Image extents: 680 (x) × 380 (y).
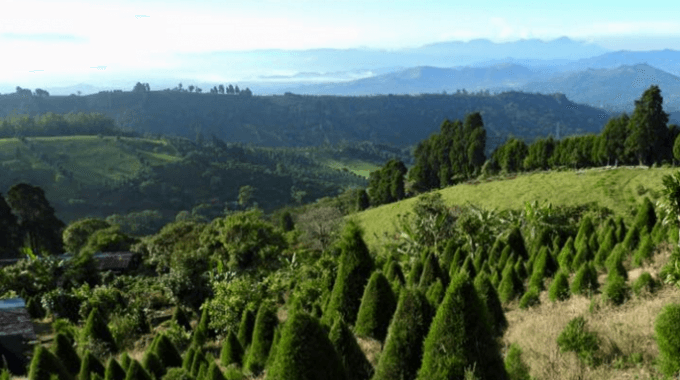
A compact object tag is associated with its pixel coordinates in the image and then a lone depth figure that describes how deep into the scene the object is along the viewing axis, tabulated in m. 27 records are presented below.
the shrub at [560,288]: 21.89
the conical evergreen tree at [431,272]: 24.95
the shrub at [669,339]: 11.32
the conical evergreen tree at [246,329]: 23.38
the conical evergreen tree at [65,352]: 21.06
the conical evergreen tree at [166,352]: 21.20
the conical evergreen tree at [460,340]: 10.22
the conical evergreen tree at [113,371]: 17.25
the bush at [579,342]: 13.52
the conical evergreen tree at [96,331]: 26.28
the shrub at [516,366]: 12.70
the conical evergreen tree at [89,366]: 18.56
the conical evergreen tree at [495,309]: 19.32
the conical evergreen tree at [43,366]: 17.05
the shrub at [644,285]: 19.62
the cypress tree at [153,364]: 18.88
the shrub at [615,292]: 19.19
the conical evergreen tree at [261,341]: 18.84
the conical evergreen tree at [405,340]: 11.65
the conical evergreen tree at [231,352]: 21.41
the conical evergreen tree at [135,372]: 15.61
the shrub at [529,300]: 22.72
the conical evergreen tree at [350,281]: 19.45
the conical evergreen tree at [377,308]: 16.83
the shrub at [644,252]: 25.84
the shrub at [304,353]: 11.02
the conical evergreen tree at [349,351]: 14.12
